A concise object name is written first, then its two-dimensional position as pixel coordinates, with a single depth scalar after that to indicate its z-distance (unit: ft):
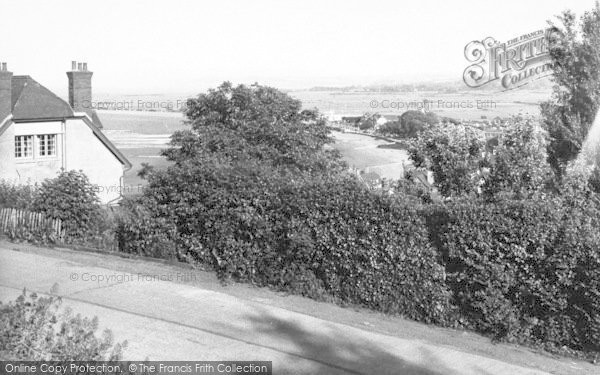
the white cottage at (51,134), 119.55
